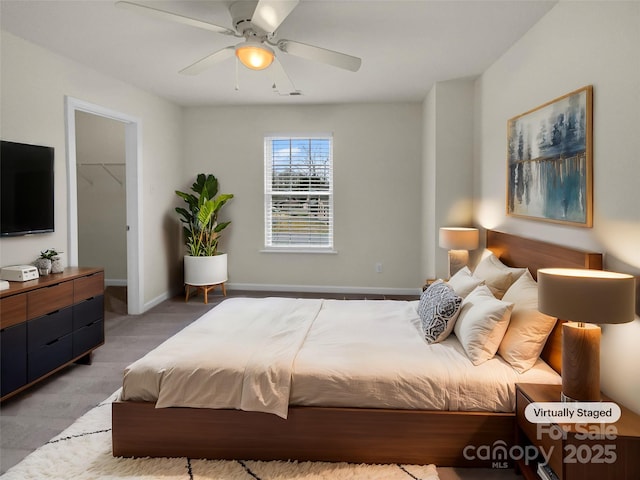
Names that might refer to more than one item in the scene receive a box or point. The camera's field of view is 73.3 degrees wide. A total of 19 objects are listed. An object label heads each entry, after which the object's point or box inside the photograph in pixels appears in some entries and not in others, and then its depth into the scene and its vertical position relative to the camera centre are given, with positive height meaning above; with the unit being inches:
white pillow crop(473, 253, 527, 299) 116.4 -13.1
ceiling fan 93.4 +47.6
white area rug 81.8 -47.0
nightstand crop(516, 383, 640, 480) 65.9 -34.2
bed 83.7 -38.0
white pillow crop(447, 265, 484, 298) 117.1 -15.3
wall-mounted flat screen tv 122.6 +12.0
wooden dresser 108.0 -27.1
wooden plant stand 216.0 -30.8
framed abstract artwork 92.9 +17.2
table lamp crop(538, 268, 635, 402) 67.2 -13.0
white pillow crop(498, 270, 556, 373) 87.9 -22.4
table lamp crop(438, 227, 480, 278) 163.2 -5.4
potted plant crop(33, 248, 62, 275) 129.9 -10.4
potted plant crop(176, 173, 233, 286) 215.2 -2.3
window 236.5 +19.2
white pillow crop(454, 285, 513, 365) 89.7 -21.5
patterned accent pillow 100.7 -20.8
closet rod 250.5 +37.0
